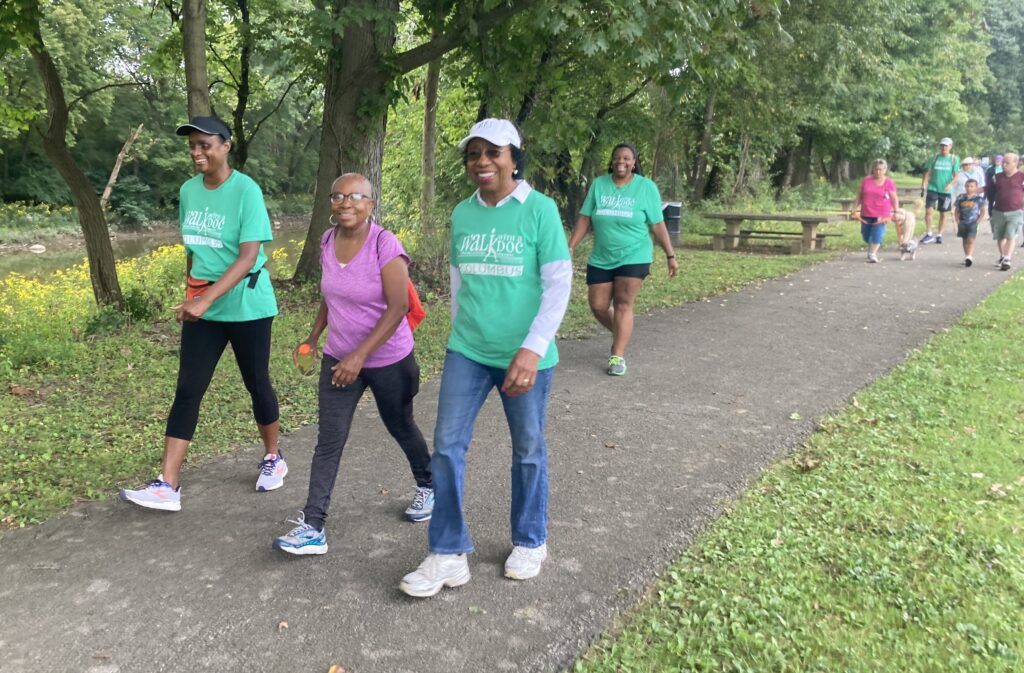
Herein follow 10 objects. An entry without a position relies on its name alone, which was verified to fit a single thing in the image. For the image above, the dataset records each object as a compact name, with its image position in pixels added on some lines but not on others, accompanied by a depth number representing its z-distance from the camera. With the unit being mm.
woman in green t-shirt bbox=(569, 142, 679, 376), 6086
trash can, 15232
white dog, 13656
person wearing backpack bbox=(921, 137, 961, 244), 15227
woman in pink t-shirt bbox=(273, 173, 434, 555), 3230
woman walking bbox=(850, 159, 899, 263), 12422
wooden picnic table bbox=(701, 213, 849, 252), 15016
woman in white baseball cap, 2906
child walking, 12242
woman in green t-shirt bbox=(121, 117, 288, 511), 3662
